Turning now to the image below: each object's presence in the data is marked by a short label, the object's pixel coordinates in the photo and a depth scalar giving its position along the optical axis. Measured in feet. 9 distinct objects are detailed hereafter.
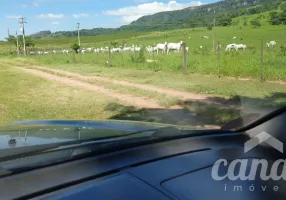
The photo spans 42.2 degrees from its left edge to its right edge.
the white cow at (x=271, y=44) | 101.53
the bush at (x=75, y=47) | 146.82
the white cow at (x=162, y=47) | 117.73
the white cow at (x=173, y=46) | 117.39
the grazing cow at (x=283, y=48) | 68.25
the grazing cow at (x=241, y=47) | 107.61
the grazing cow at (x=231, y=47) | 107.33
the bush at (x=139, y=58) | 75.36
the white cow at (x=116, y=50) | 138.27
